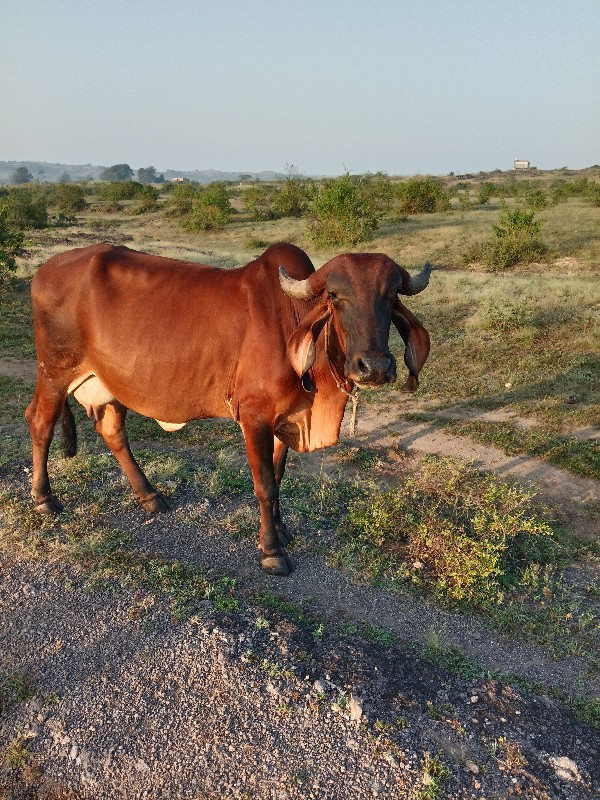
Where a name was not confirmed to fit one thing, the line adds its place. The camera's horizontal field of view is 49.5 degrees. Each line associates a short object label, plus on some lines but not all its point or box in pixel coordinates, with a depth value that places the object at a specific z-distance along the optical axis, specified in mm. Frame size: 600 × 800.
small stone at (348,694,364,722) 3312
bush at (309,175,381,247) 23266
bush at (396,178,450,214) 32312
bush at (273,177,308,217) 35812
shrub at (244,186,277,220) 36375
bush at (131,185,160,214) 41969
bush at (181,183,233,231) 32875
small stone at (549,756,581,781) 3119
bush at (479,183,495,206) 37750
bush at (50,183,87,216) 43812
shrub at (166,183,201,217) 38406
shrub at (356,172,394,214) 30172
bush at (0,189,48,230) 29750
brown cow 4039
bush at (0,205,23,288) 14719
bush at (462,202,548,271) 18781
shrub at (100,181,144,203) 49281
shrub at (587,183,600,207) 31641
